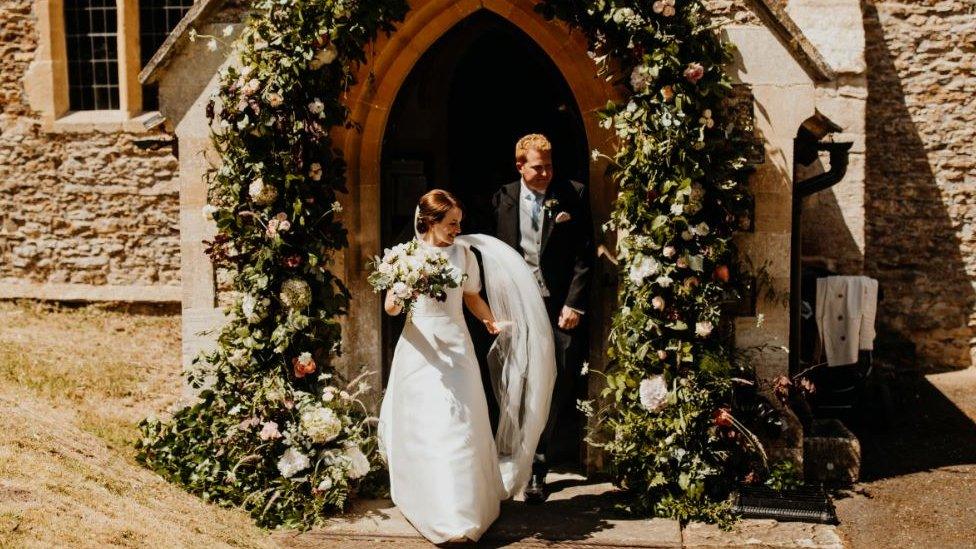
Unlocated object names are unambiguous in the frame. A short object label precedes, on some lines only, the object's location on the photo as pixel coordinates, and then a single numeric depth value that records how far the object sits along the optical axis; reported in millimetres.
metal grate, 6621
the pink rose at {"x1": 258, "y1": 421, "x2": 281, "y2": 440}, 6789
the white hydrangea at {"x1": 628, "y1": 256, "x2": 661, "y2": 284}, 6711
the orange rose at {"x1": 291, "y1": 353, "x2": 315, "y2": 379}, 6914
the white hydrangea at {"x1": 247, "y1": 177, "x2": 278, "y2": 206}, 6875
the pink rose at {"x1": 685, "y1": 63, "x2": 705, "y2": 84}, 6609
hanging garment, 9648
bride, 6277
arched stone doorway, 7289
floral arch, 6711
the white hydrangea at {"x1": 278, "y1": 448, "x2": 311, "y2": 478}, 6766
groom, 6945
